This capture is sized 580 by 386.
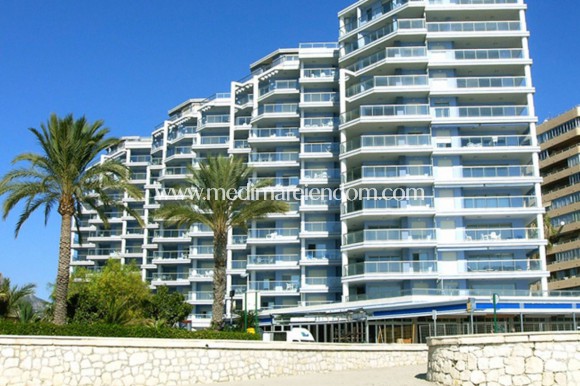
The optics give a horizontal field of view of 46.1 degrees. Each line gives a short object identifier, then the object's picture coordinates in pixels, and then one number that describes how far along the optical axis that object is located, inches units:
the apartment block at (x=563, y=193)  2987.2
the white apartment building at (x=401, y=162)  2124.8
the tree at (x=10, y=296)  1721.2
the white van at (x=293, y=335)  1486.2
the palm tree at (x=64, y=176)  1217.4
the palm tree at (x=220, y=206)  1501.0
